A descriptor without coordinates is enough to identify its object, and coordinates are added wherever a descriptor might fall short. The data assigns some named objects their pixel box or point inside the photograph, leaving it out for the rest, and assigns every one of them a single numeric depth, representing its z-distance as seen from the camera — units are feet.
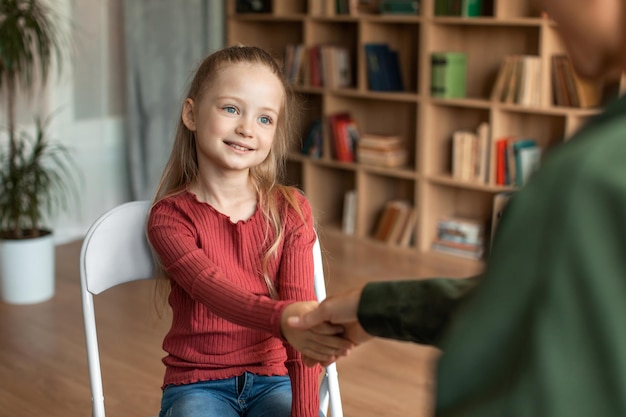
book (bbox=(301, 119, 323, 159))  15.99
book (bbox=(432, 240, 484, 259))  14.17
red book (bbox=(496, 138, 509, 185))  13.58
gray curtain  15.21
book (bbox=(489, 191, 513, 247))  11.49
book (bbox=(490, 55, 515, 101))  13.39
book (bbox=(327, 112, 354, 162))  15.39
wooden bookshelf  13.66
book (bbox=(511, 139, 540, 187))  13.35
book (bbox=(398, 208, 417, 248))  14.83
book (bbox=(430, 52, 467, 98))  13.89
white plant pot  11.62
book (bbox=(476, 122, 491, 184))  13.83
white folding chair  5.33
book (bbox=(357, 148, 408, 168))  14.94
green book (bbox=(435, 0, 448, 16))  13.75
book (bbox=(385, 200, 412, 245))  14.96
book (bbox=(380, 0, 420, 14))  14.08
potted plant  11.48
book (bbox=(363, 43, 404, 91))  14.80
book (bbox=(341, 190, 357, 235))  15.66
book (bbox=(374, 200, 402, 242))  15.02
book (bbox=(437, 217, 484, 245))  14.30
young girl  5.14
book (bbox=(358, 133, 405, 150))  14.92
